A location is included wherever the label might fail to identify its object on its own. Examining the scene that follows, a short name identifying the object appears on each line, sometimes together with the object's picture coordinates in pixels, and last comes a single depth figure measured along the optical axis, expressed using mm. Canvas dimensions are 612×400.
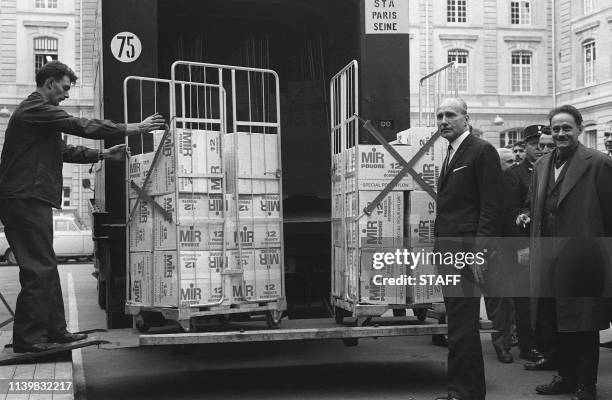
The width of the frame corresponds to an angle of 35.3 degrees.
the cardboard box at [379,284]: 7237
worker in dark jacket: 6723
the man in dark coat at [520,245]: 8898
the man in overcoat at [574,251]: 6742
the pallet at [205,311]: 6848
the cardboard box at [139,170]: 7215
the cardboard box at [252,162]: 7219
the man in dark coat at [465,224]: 6246
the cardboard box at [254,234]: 7180
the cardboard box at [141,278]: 7219
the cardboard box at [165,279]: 6891
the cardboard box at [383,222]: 7218
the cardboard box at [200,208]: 6895
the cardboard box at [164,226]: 6910
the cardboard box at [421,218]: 7297
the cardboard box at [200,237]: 6898
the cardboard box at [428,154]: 7355
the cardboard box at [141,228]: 7230
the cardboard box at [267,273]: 7348
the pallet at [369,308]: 7184
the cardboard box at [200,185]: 6887
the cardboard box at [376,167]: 7211
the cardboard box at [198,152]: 6871
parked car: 31047
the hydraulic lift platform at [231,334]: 6605
